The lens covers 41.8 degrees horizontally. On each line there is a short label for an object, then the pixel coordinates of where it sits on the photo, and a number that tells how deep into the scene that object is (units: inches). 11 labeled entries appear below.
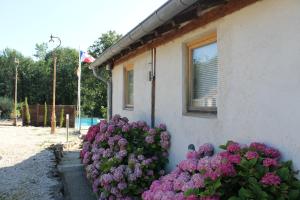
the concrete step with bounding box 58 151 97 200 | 264.5
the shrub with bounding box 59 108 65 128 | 1024.4
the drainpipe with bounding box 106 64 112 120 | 409.7
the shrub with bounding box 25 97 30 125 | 1072.8
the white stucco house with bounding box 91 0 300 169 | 115.3
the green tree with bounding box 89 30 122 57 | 1445.6
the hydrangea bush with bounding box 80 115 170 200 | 196.2
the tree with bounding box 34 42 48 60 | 2433.6
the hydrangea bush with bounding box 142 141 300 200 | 104.7
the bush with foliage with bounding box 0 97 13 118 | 1381.6
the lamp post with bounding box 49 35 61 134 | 813.9
